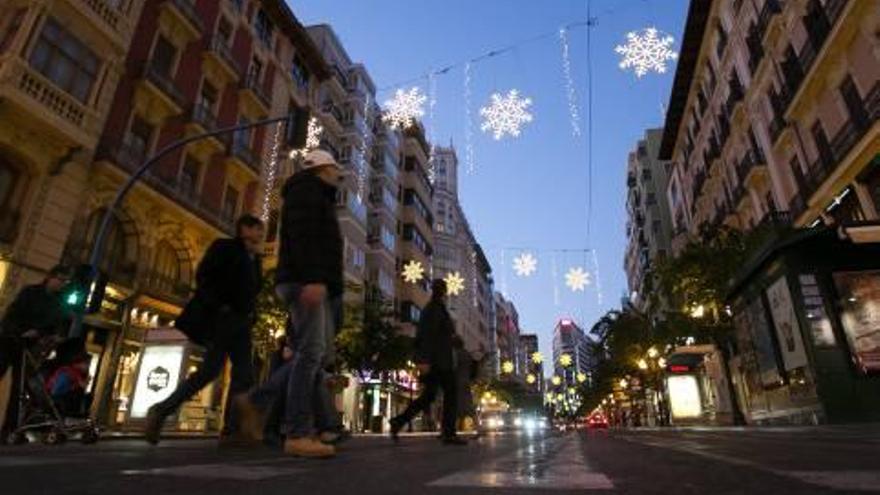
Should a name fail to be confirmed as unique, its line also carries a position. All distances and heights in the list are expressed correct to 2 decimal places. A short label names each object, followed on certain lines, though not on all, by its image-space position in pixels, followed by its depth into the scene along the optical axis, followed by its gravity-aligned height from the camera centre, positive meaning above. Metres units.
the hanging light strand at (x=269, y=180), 24.94 +11.19
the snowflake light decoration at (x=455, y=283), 24.53 +6.97
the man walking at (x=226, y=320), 5.24 +1.16
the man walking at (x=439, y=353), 7.36 +1.25
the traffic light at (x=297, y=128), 12.47 +6.57
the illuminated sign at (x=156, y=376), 12.51 +1.60
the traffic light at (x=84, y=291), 9.25 +2.49
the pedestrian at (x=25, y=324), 6.45 +1.35
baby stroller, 6.70 +0.59
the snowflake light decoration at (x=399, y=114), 18.44 +10.71
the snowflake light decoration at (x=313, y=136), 28.11 +14.85
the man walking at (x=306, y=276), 3.84 +1.12
